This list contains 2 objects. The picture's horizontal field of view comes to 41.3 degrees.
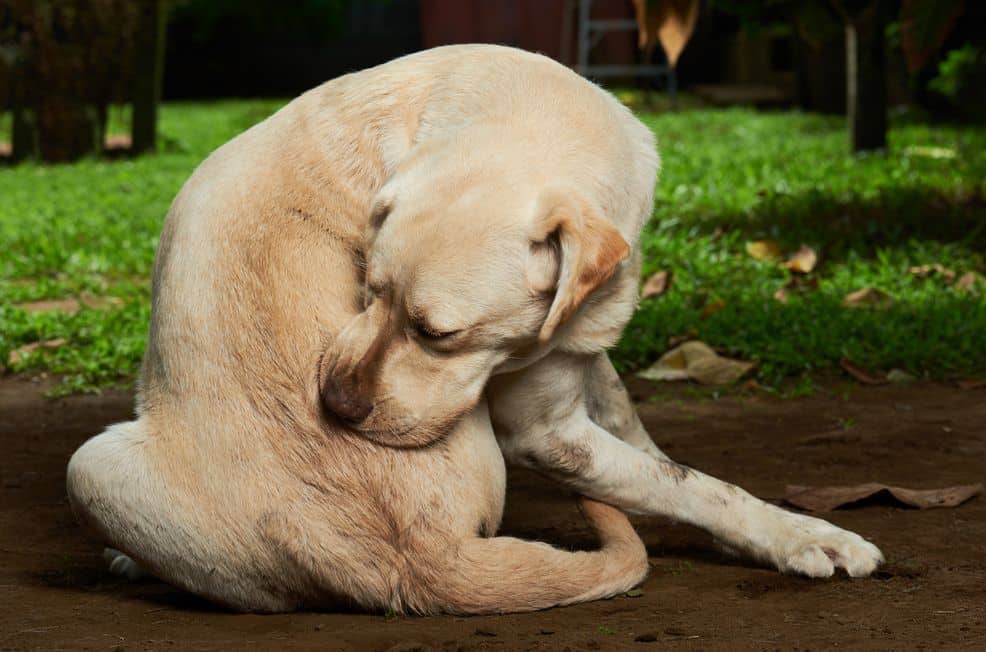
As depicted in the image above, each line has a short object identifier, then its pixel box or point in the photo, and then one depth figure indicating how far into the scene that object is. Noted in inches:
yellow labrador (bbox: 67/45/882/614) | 114.0
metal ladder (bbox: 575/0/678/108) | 640.0
